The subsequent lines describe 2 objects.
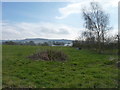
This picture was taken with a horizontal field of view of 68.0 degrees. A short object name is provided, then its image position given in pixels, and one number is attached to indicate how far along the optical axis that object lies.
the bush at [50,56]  6.51
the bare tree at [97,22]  14.19
